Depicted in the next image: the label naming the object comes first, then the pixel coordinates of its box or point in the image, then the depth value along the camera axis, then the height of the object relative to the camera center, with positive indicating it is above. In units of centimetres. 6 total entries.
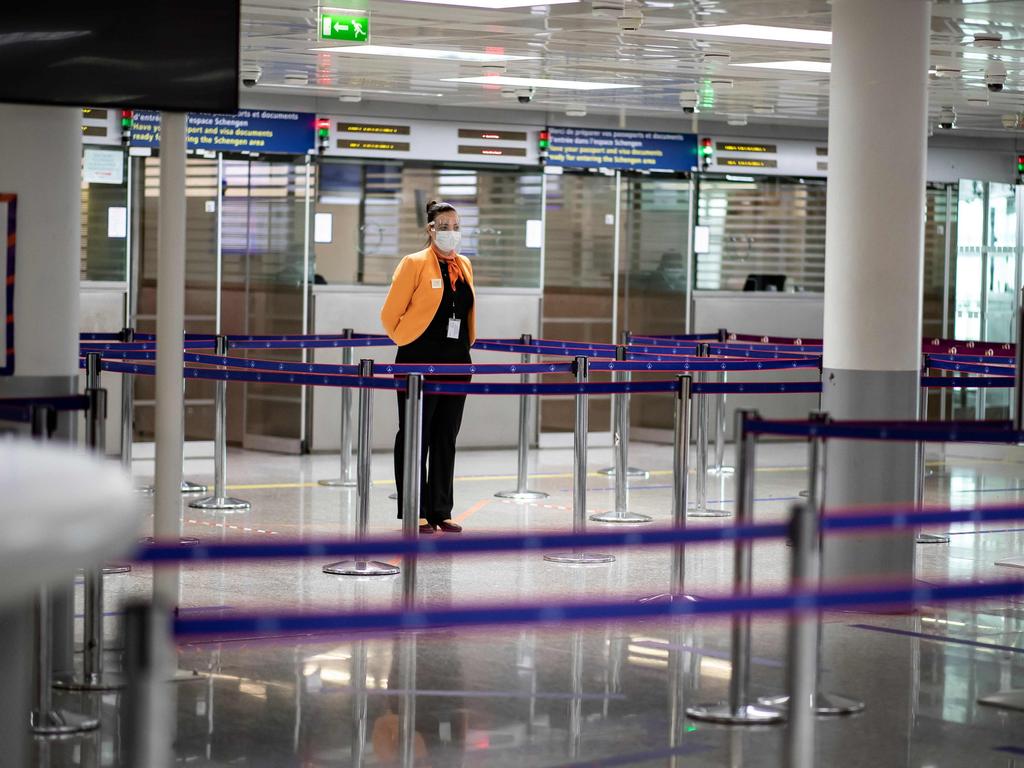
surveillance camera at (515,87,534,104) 1458 +205
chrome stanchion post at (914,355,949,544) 1054 -103
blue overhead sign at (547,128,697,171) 1662 +181
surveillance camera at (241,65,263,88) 1311 +197
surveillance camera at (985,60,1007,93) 1238 +201
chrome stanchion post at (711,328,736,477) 1475 -102
